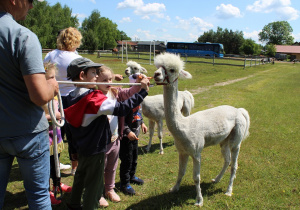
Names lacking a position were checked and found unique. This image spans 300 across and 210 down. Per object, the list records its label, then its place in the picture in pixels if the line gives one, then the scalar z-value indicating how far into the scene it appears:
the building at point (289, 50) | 77.25
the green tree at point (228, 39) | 75.62
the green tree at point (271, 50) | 63.75
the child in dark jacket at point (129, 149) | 3.25
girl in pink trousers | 2.68
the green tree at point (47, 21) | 48.97
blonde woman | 3.13
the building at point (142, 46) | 77.46
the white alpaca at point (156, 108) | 4.97
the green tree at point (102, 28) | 76.38
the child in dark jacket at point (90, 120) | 2.17
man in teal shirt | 1.45
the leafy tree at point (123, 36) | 124.61
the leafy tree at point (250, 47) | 65.56
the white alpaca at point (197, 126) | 2.83
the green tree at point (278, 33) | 100.03
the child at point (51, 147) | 2.67
